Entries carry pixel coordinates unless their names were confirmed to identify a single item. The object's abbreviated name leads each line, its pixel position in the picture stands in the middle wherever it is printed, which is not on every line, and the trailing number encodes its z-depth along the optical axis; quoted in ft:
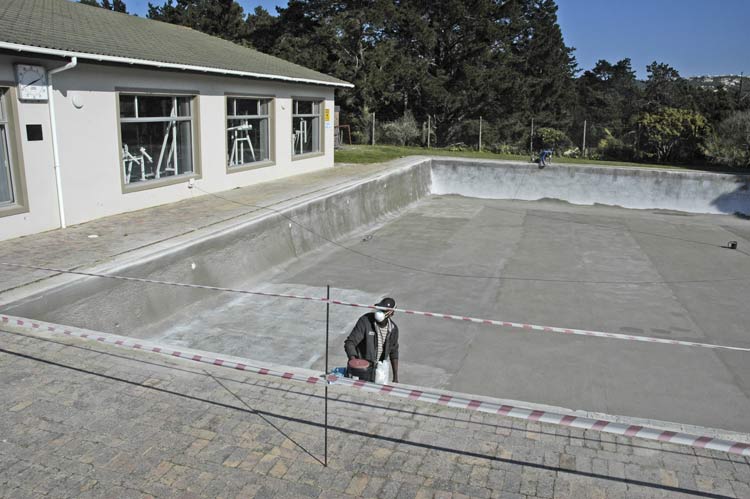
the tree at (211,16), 146.30
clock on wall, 36.81
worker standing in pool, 23.50
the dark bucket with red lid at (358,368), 21.81
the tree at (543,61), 152.05
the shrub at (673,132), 95.66
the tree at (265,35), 136.77
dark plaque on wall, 37.78
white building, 37.65
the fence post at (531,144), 110.05
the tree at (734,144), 91.40
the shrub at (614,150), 102.63
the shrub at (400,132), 121.60
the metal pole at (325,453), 17.10
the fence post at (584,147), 105.09
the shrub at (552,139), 110.63
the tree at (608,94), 181.20
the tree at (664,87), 151.33
